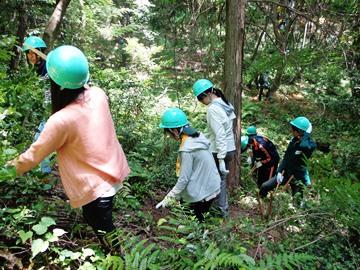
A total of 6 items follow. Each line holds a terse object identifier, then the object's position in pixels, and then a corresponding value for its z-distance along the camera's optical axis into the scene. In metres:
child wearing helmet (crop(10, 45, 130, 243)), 2.75
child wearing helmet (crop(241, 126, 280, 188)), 7.61
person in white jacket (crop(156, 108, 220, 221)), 4.52
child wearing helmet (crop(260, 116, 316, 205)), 6.55
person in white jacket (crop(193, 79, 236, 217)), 5.68
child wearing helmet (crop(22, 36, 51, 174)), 4.47
